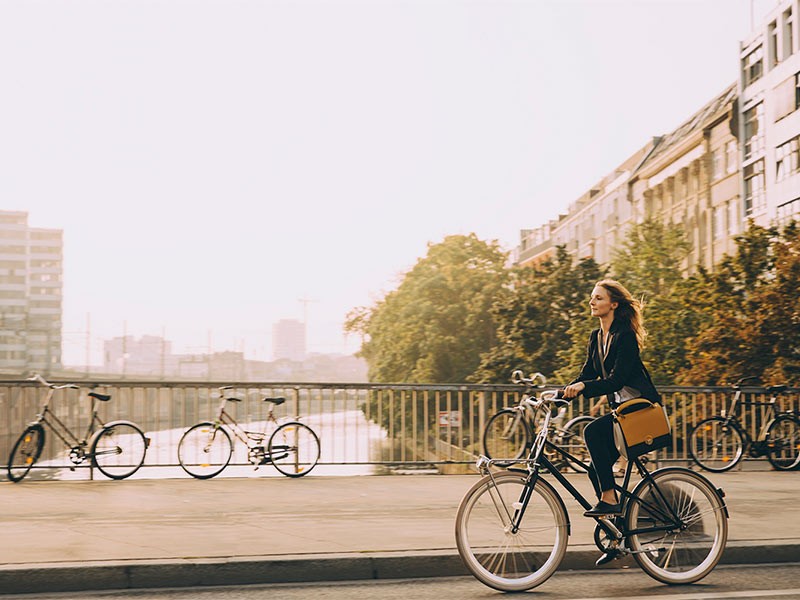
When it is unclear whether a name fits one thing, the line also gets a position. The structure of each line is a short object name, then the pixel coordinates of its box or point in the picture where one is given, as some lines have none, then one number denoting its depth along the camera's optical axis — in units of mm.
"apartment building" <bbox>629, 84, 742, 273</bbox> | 56688
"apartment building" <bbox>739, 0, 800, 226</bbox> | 49062
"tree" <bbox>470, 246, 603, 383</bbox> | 48094
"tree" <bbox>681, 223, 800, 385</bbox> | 23703
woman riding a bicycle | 6781
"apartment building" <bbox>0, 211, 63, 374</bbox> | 168375
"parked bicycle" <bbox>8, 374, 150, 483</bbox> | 12992
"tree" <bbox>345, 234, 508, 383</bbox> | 61250
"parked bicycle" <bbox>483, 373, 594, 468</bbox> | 14367
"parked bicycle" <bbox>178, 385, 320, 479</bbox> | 13500
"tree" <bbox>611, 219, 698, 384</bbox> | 34062
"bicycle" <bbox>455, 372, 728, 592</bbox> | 6527
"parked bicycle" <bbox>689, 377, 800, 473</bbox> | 14773
